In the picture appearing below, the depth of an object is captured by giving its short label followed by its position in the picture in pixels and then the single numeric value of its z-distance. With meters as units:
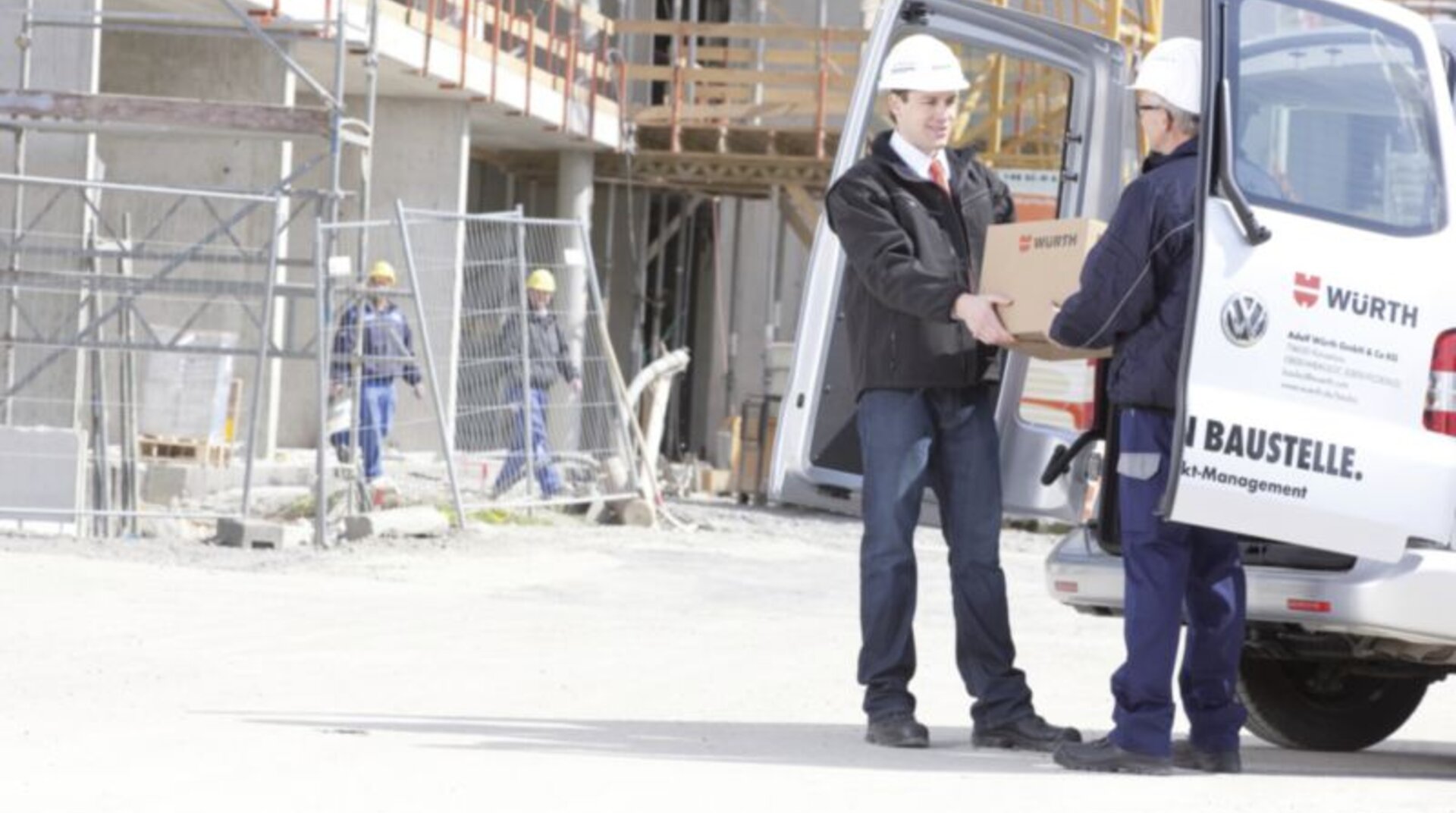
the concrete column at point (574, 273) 20.59
